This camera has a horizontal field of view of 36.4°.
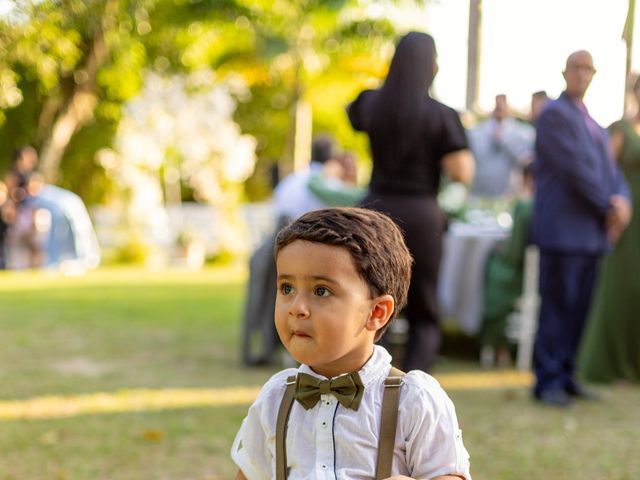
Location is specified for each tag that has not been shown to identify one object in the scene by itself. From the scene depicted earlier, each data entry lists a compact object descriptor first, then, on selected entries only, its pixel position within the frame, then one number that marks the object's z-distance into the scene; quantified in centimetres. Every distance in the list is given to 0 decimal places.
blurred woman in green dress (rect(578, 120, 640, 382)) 626
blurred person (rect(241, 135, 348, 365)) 663
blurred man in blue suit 515
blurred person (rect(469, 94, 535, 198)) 877
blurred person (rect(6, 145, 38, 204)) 1372
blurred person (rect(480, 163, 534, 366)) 694
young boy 187
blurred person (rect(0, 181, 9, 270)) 1446
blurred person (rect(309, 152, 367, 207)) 658
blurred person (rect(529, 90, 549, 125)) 738
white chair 668
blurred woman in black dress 441
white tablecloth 701
